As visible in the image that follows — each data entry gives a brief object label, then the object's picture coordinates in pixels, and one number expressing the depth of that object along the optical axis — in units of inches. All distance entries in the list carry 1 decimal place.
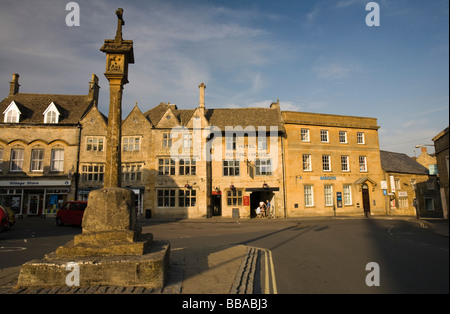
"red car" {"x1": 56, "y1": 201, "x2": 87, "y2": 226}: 771.5
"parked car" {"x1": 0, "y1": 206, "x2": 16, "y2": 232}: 632.4
